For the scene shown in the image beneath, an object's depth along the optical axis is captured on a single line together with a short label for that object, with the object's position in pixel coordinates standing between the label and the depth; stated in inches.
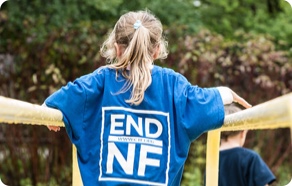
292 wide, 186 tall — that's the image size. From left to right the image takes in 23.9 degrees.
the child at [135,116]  102.6
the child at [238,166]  152.2
